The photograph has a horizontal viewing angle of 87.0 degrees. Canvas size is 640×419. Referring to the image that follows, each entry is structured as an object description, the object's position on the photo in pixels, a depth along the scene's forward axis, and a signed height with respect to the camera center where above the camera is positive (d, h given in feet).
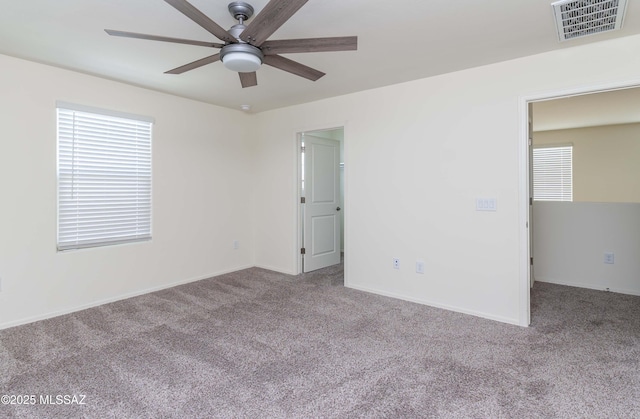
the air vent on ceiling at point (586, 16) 6.83 +4.15
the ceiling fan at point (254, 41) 5.42 +3.15
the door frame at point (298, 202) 15.49 +0.32
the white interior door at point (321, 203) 15.98 +0.31
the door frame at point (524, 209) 9.72 -0.01
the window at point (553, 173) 20.81 +2.23
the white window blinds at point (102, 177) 11.03 +1.13
